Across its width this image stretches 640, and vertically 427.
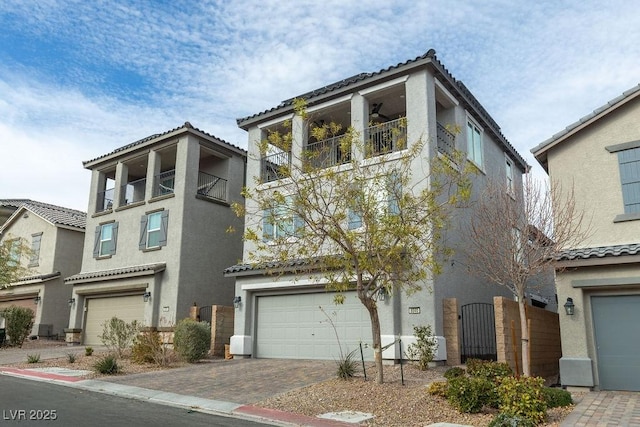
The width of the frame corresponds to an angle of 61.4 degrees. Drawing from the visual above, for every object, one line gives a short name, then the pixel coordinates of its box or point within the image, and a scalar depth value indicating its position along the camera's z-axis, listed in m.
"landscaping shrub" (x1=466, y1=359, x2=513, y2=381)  10.98
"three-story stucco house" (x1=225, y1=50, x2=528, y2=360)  16.31
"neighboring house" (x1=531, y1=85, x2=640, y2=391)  12.51
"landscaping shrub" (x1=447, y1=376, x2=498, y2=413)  9.84
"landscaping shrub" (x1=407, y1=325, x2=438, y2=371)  14.86
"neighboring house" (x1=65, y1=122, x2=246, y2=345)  22.23
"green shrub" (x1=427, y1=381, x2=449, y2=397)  10.72
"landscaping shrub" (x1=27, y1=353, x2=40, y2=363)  17.34
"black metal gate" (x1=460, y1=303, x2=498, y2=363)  16.86
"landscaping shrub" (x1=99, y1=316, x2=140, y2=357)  17.98
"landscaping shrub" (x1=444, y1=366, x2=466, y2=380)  11.71
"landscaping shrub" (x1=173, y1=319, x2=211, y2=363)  16.97
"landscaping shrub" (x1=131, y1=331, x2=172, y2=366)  16.38
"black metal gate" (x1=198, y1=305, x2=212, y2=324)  21.11
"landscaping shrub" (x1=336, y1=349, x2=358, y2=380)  12.82
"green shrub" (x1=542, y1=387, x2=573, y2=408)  10.27
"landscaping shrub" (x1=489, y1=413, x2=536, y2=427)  8.02
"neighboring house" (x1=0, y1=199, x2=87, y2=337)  27.92
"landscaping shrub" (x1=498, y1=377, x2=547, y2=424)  9.16
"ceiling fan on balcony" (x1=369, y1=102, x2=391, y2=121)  20.20
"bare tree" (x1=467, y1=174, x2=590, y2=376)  12.99
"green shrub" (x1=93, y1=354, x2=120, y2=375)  14.77
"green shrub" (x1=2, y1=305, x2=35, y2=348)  23.05
